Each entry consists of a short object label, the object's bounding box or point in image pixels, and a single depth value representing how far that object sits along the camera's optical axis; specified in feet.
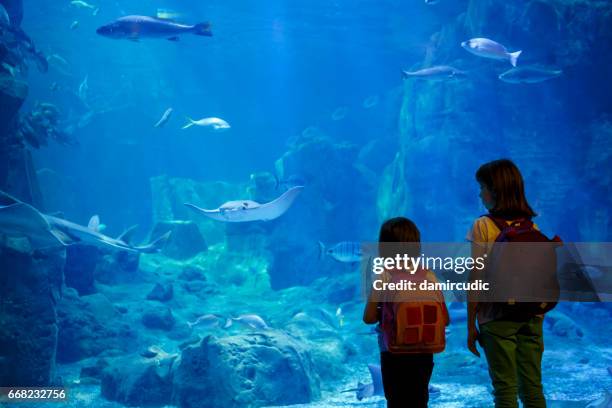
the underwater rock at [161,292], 37.55
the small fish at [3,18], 22.49
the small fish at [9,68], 22.29
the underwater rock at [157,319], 31.50
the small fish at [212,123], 30.55
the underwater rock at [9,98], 21.17
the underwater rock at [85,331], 25.03
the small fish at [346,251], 25.23
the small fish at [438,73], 25.81
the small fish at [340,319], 31.58
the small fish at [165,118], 35.14
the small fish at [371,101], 61.11
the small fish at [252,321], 22.01
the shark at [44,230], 17.03
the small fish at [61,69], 71.64
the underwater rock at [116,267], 40.57
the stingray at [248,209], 20.06
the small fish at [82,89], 63.06
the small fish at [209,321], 25.82
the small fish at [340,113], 64.13
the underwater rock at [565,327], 24.36
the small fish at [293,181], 36.21
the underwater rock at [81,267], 32.30
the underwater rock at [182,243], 53.36
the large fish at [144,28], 18.42
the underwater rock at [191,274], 44.70
